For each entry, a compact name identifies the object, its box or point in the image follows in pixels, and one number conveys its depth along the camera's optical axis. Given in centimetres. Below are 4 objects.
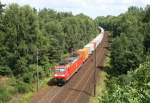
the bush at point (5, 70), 4089
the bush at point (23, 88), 3356
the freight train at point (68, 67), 3512
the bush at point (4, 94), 3039
